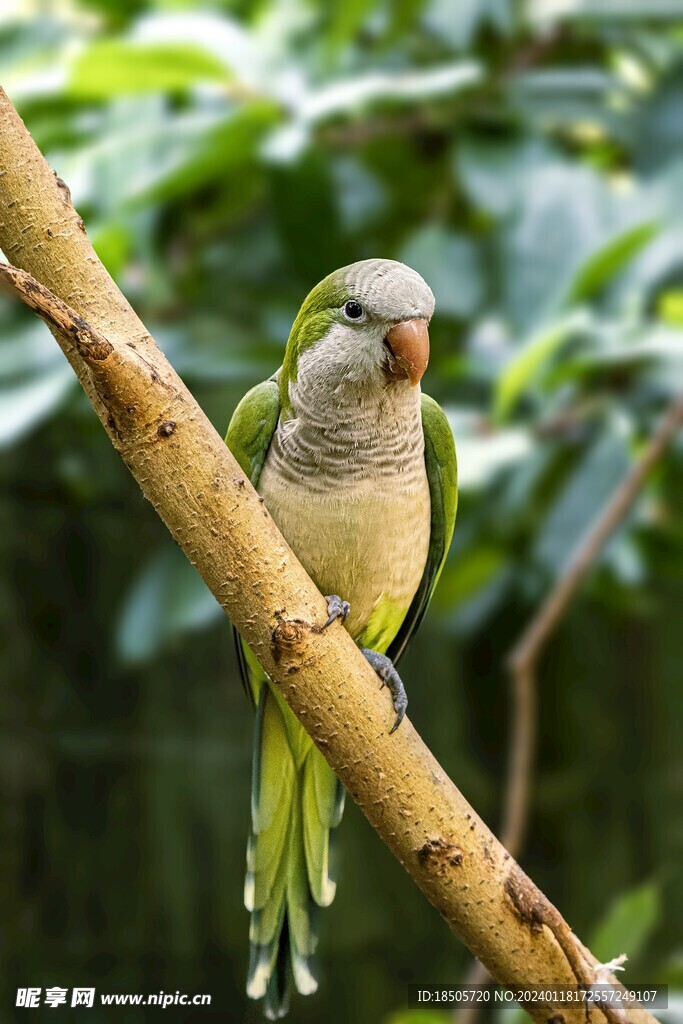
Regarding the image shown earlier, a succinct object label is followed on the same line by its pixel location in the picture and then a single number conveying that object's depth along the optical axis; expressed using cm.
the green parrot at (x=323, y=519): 328
